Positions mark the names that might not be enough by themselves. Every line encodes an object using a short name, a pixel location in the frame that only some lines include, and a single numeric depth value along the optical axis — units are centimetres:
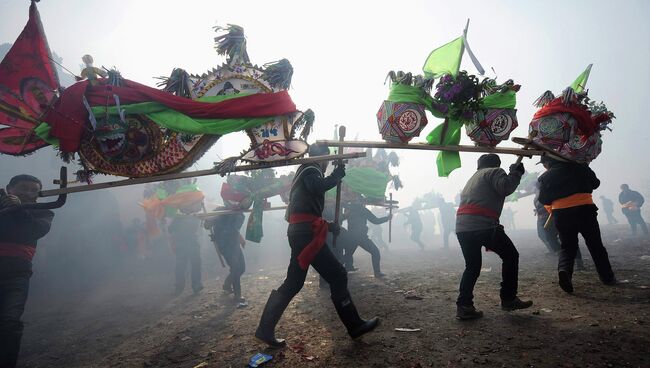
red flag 382
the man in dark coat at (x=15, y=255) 359
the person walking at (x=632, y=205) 1502
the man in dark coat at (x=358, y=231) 842
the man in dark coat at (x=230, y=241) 759
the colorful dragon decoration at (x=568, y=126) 461
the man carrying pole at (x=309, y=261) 349
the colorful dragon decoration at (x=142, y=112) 368
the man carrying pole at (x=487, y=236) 379
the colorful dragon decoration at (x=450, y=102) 414
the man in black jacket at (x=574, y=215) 449
